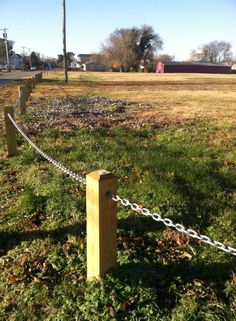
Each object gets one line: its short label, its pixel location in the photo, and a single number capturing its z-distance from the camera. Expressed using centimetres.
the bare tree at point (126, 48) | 11225
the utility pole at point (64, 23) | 3283
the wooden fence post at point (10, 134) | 721
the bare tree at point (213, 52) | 16812
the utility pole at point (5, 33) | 9231
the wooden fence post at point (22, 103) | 1160
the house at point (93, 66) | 13985
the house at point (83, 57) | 17234
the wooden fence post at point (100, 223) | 287
